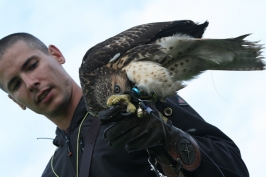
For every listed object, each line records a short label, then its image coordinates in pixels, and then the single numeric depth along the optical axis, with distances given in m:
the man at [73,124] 3.49
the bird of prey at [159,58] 4.01
